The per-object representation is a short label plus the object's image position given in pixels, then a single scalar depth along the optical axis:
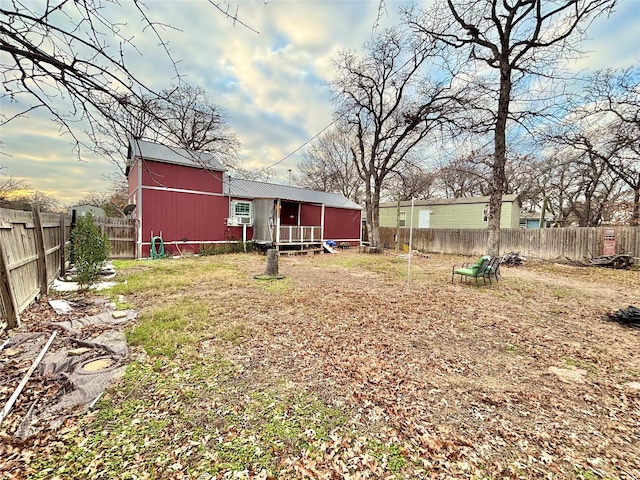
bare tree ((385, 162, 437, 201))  17.48
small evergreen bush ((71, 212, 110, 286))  6.02
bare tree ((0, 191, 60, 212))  12.51
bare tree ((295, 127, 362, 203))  28.36
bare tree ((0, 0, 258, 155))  1.92
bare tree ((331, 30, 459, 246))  13.89
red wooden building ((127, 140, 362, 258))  12.48
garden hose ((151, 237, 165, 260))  12.29
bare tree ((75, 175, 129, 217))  22.62
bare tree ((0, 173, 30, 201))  13.20
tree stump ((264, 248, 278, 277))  8.60
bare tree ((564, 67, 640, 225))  11.50
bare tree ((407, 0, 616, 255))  7.96
